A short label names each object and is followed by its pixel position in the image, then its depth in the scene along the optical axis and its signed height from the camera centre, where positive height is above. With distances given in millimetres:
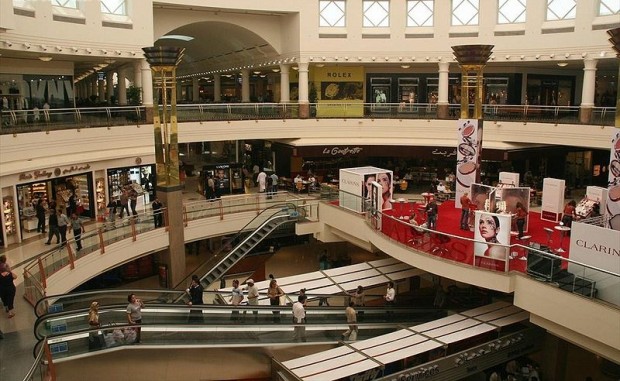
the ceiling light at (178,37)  39425 +5665
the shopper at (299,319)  14945 -5567
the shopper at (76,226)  18217 -3569
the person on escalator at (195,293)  15742 -4982
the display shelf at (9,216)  18784 -3357
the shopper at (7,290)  12938 -4039
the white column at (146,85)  26672 +1441
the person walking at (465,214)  18594 -3356
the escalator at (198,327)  12391 -5318
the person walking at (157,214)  20344 -3578
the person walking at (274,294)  16234 -5197
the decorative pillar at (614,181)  16672 -2056
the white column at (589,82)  26062 +1438
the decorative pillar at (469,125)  21156 -441
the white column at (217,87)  44262 +2227
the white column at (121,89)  33031 +1561
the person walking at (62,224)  18062 -3499
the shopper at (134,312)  13477 -4710
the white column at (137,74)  27125 +2037
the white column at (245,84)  38219 +2107
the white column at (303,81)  30594 +1801
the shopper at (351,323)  15391 -5810
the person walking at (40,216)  19828 -3529
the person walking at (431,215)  18391 -3304
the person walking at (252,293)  16359 -5174
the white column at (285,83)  32844 +1847
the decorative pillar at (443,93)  29734 +1103
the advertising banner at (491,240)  15039 -3517
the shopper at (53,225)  18203 -3544
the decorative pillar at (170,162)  20094 -1710
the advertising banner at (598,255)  12602 -3391
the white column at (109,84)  40212 +2315
